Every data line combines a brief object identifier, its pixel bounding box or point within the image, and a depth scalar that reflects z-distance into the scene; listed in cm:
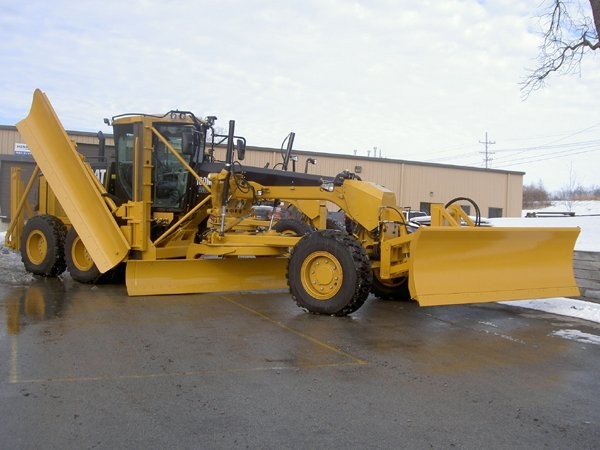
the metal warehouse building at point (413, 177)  2850
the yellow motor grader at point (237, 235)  744
